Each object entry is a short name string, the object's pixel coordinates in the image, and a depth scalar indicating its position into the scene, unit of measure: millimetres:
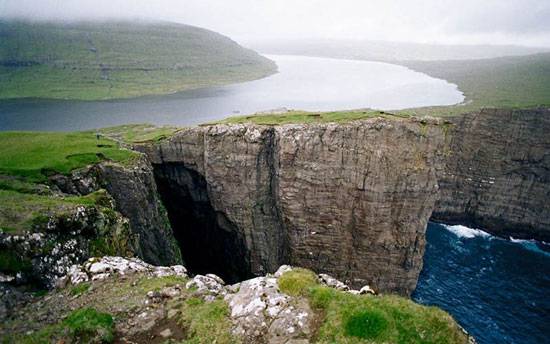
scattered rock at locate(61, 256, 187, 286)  16312
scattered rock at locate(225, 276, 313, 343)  12391
